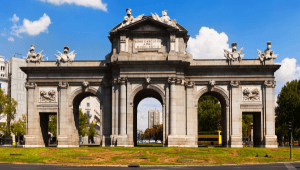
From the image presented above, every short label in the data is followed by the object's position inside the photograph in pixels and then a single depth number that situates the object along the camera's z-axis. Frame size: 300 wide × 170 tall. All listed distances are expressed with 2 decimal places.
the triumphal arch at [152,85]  56.72
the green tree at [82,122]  107.39
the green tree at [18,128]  83.88
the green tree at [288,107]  87.19
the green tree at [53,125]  96.71
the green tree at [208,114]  105.44
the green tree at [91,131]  127.11
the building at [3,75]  121.38
